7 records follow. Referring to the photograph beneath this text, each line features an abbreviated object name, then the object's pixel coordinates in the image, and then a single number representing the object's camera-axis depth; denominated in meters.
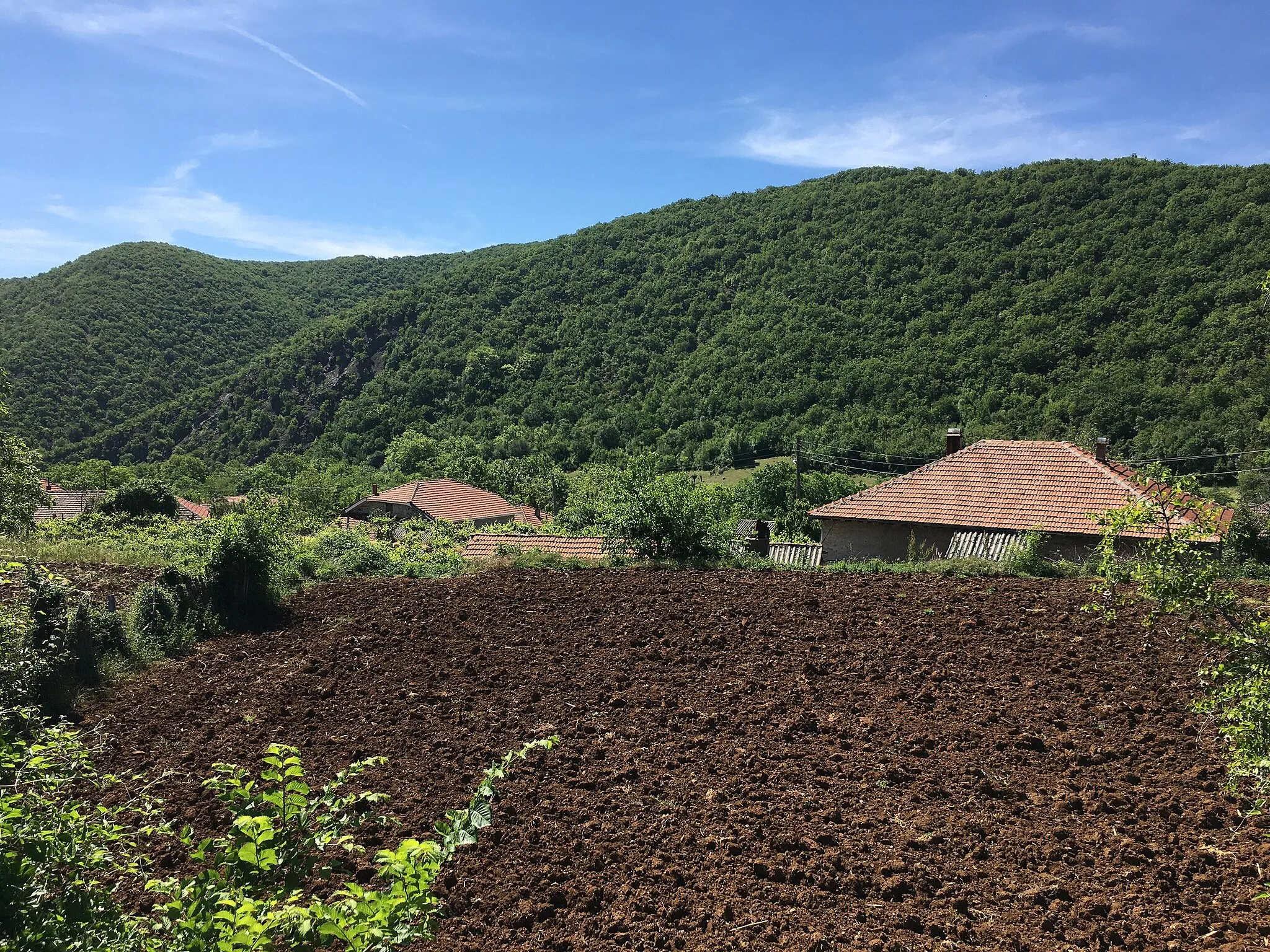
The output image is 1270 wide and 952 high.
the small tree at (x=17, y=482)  13.91
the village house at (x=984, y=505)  16.11
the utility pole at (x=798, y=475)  34.53
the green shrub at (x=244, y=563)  11.20
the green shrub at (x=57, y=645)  7.48
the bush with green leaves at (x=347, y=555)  14.30
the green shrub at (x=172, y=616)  9.91
